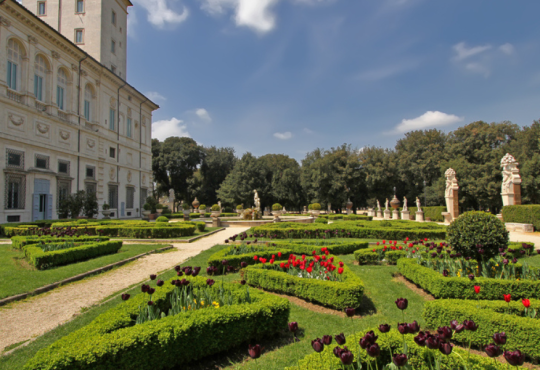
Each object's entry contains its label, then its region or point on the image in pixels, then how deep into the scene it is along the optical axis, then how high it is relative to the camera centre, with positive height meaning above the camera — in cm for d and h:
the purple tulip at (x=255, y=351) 224 -112
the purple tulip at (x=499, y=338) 212 -99
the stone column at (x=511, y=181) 1977 +121
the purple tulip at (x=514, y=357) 187 -100
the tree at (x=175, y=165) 4941 +687
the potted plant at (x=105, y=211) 2598 -37
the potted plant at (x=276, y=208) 2332 -36
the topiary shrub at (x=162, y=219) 2060 -92
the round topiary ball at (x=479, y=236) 648 -80
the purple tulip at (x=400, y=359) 208 -112
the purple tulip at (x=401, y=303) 276 -96
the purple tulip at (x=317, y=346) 222 -107
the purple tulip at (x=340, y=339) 225 -104
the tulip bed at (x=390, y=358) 258 -142
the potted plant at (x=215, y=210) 2251 -44
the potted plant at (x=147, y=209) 2947 -30
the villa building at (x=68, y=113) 1998 +825
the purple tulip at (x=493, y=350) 198 -101
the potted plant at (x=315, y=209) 3116 -71
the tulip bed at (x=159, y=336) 283 -141
